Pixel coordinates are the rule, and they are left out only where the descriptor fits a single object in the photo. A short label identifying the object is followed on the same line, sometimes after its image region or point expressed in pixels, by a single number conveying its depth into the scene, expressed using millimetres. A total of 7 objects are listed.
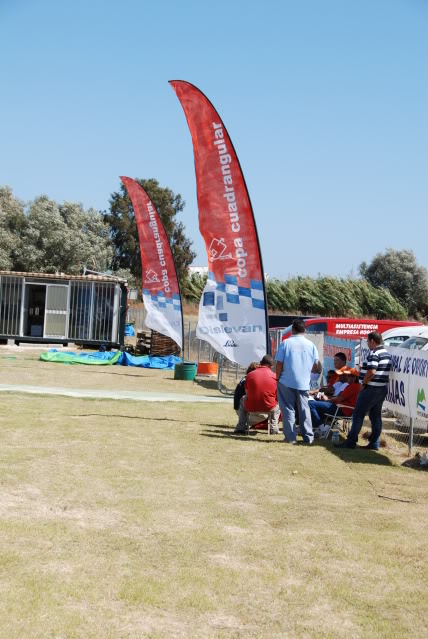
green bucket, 24984
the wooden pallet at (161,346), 31547
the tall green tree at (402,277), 68275
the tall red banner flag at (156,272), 27125
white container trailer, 34250
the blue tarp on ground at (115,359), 28998
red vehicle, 24875
